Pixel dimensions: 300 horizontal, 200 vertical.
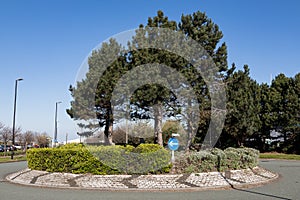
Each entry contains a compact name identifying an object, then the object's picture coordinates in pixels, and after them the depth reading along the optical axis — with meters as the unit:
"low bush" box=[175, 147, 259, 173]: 14.24
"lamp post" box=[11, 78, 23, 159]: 32.25
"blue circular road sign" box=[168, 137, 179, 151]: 14.24
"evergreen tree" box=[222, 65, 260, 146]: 30.86
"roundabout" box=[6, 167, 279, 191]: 12.38
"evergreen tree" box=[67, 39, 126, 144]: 27.17
